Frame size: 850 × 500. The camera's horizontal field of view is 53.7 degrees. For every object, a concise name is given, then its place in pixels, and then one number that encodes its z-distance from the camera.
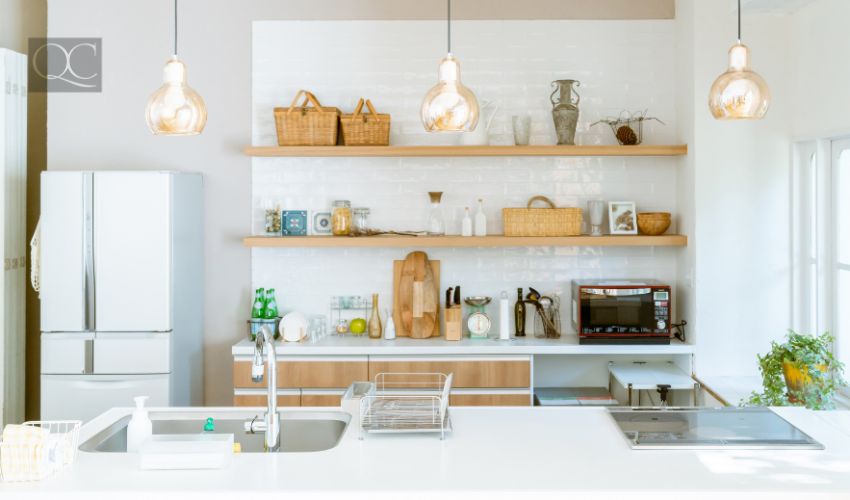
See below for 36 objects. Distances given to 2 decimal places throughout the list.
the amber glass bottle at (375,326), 5.12
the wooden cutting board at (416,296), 5.11
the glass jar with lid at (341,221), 5.09
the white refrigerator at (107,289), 4.65
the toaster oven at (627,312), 4.84
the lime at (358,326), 5.21
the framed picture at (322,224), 5.25
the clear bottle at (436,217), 5.14
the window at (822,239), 4.38
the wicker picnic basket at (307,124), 4.99
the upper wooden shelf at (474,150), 4.96
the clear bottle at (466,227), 5.11
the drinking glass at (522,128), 5.06
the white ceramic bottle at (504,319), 5.02
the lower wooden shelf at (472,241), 4.96
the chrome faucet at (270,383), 2.76
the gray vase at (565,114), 5.02
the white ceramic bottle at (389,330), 5.08
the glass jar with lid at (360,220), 5.19
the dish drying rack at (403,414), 2.82
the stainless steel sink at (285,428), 3.12
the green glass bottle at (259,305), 5.12
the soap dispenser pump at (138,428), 2.75
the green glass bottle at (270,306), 5.14
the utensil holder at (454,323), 5.00
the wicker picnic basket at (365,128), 5.00
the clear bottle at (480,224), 5.12
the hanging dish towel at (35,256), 4.78
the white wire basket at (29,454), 2.35
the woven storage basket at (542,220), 5.03
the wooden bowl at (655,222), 5.05
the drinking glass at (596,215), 5.09
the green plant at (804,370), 3.55
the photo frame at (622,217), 5.12
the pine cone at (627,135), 5.05
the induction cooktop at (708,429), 2.69
